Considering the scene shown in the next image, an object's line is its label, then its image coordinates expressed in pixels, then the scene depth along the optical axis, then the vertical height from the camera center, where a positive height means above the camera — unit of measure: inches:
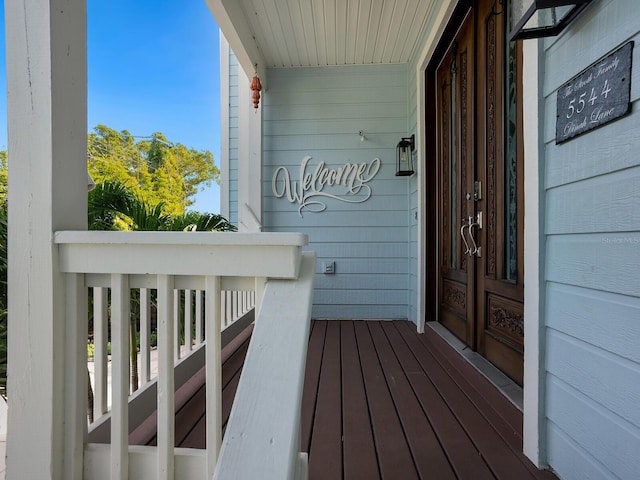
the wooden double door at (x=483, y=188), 62.2 +11.3
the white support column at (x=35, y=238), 32.4 -0.1
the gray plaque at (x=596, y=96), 32.6 +15.8
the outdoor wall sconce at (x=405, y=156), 122.5 +31.7
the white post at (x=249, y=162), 129.1 +30.8
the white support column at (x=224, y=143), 146.2 +42.6
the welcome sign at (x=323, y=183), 133.4 +22.2
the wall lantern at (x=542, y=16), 36.7 +27.0
